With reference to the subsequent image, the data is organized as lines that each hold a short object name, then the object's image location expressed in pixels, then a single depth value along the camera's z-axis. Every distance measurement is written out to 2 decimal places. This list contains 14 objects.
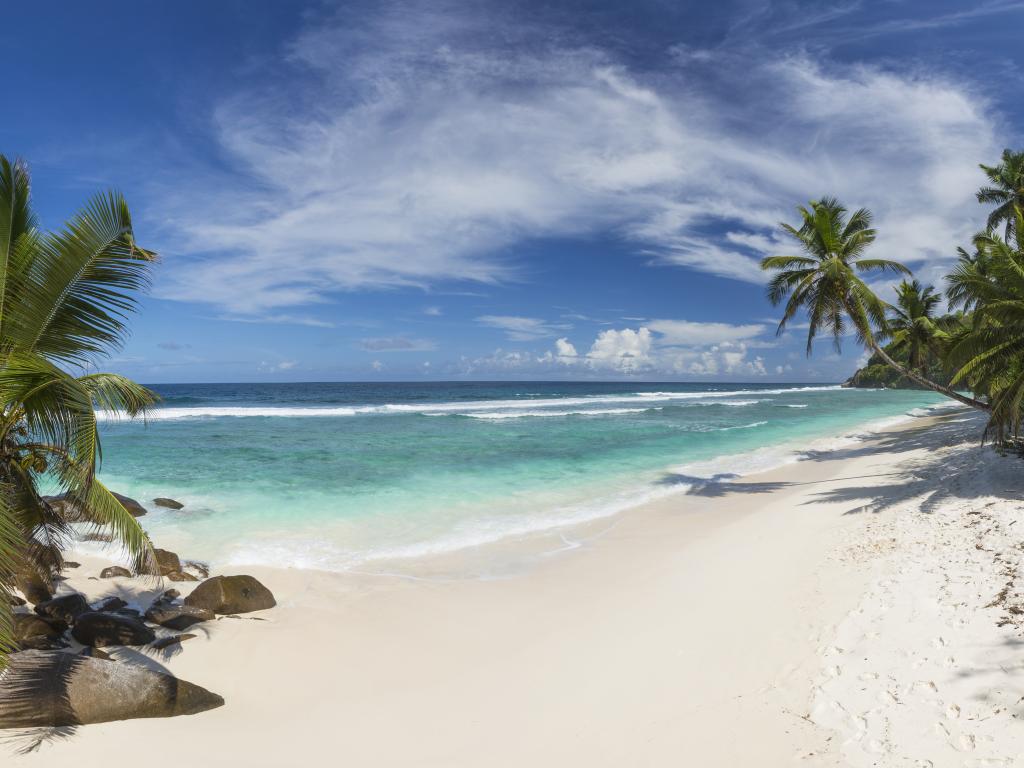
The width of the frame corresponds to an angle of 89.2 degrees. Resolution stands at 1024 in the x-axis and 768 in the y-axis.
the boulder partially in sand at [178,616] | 6.54
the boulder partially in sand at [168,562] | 8.39
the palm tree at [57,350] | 3.64
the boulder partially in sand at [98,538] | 10.07
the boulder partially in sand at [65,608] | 6.09
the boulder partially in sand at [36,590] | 6.61
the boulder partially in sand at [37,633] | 5.31
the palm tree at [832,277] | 14.52
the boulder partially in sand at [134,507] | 11.88
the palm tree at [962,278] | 8.84
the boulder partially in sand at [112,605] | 6.93
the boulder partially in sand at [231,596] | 7.00
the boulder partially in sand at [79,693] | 4.13
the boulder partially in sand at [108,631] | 5.76
